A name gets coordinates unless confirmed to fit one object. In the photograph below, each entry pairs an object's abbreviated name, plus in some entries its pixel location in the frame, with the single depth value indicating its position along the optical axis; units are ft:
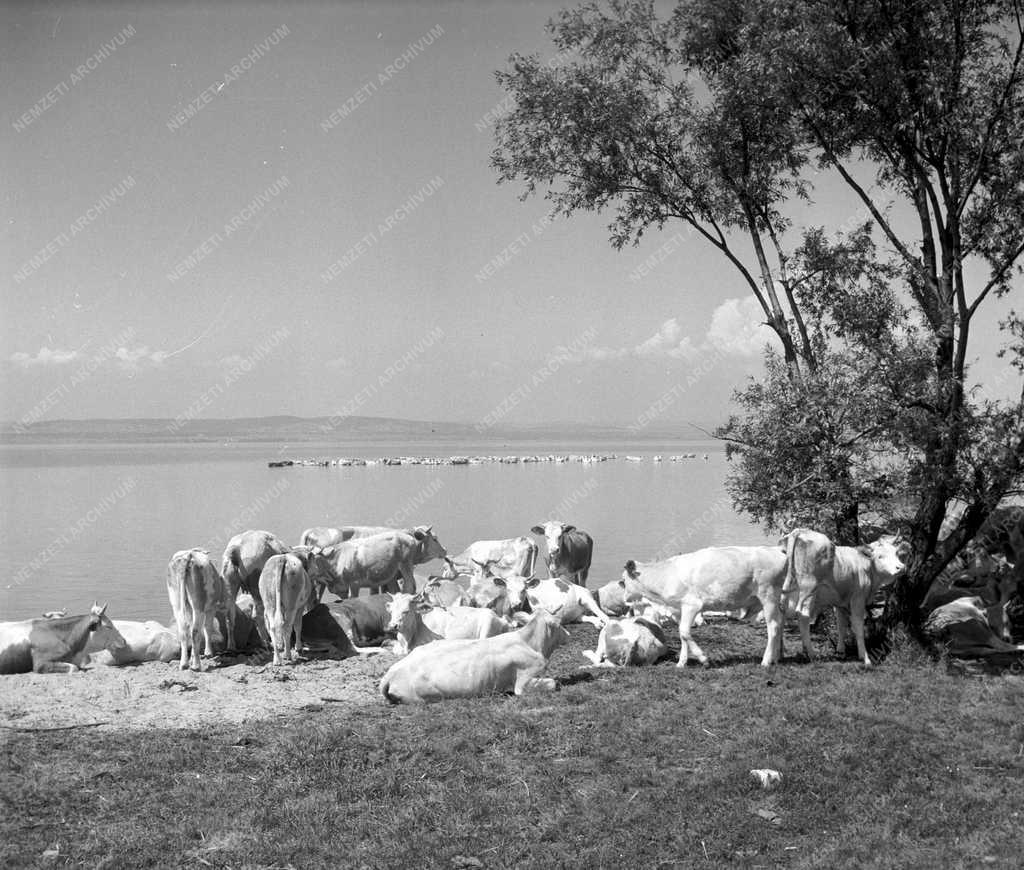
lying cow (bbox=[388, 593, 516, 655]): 49.37
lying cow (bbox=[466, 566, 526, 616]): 57.52
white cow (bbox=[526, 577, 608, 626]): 59.26
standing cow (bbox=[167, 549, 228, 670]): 45.32
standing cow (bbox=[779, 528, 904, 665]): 44.09
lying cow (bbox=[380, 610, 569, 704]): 38.75
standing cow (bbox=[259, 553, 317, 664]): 46.88
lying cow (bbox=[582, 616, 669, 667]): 45.37
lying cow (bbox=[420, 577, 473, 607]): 57.77
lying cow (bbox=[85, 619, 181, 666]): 47.70
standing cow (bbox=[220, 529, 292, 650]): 51.52
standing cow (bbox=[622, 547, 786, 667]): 44.27
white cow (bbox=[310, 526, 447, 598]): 63.72
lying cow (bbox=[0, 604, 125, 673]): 45.37
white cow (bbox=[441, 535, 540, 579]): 73.05
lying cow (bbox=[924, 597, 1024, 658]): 47.26
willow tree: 43.55
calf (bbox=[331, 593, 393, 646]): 52.37
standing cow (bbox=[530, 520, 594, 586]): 72.13
